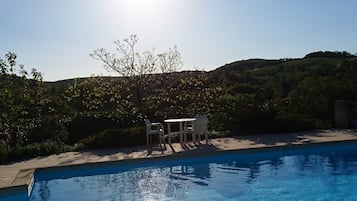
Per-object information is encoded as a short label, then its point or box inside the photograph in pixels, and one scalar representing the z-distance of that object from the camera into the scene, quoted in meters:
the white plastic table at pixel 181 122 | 10.85
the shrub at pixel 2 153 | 9.61
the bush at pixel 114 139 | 11.11
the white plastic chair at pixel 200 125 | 10.70
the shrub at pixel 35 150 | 9.96
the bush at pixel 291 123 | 12.83
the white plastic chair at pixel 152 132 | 10.73
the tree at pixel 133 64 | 14.67
